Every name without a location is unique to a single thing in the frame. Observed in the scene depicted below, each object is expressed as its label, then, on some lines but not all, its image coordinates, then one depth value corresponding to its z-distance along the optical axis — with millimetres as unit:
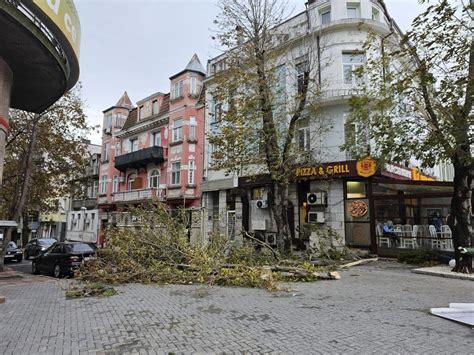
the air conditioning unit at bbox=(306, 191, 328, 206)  16000
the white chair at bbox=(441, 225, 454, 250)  12828
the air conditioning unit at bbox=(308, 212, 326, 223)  15844
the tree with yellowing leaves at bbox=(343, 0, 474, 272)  9422
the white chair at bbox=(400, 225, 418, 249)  13914
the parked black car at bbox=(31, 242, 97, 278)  13695
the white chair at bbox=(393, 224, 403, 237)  14391
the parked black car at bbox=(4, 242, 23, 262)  21531
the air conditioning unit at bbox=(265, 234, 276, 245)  17500
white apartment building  15047
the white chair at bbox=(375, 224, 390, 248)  14664
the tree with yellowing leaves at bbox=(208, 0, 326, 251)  13383
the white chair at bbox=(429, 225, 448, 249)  13056
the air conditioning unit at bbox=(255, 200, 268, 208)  18578
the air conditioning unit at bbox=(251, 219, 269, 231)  18464
